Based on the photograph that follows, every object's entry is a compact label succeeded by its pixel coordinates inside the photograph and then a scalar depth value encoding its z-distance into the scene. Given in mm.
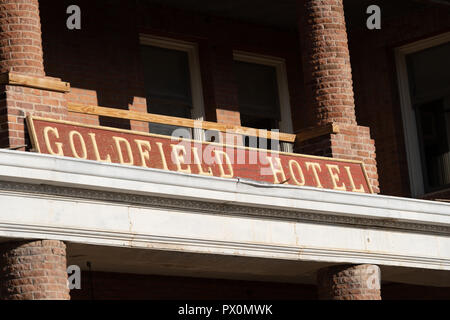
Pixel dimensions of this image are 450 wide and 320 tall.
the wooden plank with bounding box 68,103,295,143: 13328
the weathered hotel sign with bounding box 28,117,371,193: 12375
